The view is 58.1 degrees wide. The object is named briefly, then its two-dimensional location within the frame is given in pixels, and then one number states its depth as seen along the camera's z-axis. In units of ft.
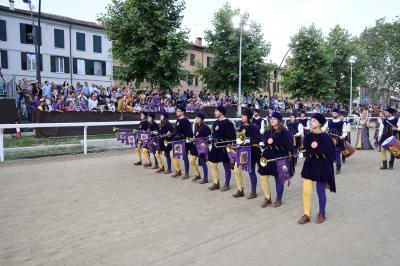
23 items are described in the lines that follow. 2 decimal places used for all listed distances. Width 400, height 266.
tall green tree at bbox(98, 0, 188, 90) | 75.51
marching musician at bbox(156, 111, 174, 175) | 34.91
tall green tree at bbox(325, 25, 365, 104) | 136.05
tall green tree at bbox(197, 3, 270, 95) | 96.32
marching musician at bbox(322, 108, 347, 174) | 36.42
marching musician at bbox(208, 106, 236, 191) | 28.45
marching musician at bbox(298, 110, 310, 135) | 44.73
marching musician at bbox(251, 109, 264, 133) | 42.65
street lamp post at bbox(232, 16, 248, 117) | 72.63
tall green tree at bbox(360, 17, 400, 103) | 182.29
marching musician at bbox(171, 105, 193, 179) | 33.45
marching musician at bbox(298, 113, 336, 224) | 20.27
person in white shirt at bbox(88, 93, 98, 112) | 58.59
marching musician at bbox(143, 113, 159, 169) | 37.86
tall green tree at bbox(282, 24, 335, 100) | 120.26
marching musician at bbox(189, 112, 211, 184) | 31.24
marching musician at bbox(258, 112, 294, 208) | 22.99
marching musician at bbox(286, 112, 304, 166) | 42.47
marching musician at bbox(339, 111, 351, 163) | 37.75
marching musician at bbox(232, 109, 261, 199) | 26.09
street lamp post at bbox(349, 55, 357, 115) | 115.14
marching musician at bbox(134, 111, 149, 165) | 39.19
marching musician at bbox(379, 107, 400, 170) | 37.88
